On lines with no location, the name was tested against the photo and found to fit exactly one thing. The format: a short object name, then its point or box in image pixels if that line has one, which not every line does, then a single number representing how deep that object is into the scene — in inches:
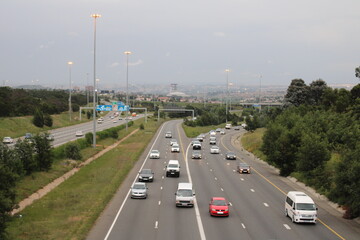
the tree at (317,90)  4483.3
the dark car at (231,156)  2812.5
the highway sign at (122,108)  4894.2
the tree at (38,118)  4352.4
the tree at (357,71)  3676.7
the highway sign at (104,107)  4746.6
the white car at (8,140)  2999.5
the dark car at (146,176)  1871.3
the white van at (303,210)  1205.1
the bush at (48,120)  4712.1
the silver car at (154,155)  2726.4
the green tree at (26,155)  1948.8
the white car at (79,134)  3777.1
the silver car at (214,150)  3129.9
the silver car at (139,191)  1523.9
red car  1273.4
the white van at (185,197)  1398.9
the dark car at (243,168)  2229.3
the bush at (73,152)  2593.5
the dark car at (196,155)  2780.5
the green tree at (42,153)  2118.6
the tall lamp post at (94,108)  2832.2
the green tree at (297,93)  4421.8
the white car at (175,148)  3137.1
